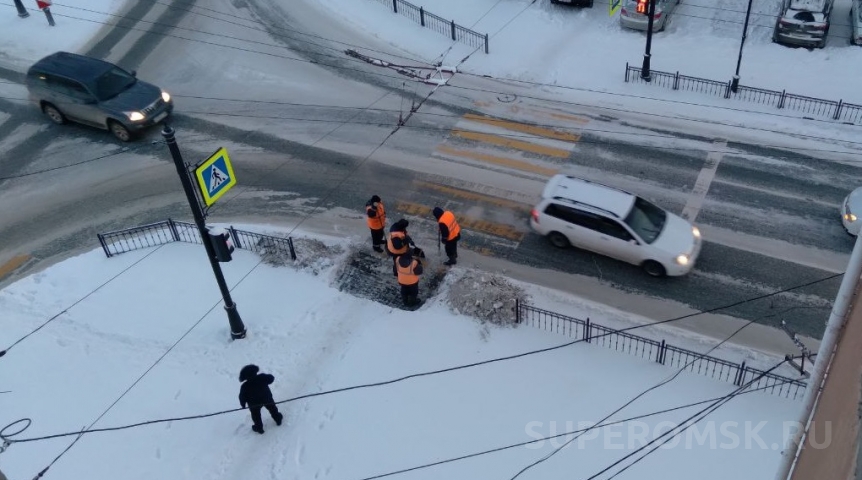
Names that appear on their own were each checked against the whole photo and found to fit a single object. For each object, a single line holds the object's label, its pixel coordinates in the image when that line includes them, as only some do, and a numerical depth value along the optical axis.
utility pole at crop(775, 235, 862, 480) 6.46
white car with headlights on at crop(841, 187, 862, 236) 15.48
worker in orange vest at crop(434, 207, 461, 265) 14.60
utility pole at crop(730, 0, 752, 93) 20.67
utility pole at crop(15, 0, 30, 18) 26.41
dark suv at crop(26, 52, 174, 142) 19.89
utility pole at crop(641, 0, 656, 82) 20.38
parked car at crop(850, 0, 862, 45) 22.39
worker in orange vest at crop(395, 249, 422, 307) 13.71
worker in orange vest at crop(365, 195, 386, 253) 15.05
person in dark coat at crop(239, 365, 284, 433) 11.34
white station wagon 14.77
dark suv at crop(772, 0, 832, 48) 22.47
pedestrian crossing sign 11.95
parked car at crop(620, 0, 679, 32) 23.89
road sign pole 11.30
